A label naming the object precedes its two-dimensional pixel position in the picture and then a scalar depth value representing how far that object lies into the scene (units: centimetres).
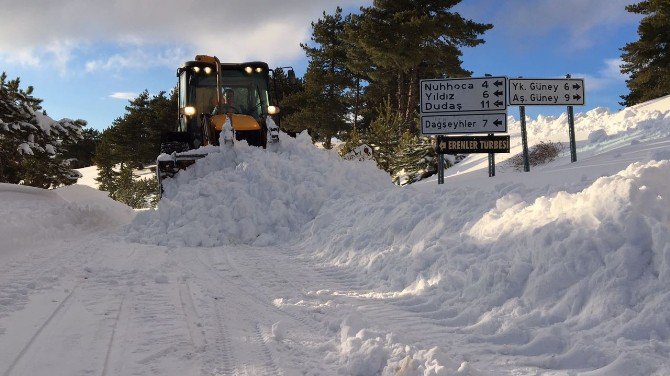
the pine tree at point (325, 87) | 3731
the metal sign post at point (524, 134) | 1171
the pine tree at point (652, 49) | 3081
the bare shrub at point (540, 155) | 2020
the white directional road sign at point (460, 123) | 1127
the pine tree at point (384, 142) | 2450
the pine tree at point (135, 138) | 4828
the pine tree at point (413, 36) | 2753
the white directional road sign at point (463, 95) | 1124
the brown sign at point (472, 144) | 1120
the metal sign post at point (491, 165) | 1195
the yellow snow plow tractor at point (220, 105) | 1198
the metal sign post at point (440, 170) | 1162
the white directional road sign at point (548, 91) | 1147
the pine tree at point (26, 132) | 1819
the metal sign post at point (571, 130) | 1162
